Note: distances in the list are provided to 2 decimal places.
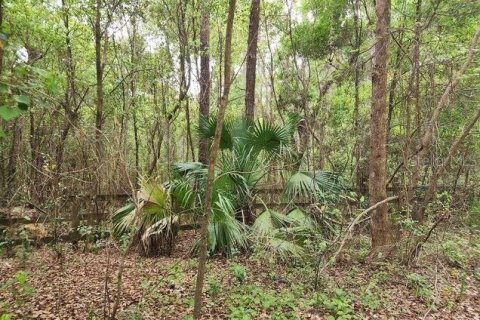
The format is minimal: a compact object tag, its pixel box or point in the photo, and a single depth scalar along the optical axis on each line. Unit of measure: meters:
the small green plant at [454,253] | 5.31
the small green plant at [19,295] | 3.96
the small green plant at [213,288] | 4.58
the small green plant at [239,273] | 4.86
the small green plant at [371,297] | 4.44
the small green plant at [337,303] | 4.18
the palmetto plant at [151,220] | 5.93
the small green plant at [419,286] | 4.85
